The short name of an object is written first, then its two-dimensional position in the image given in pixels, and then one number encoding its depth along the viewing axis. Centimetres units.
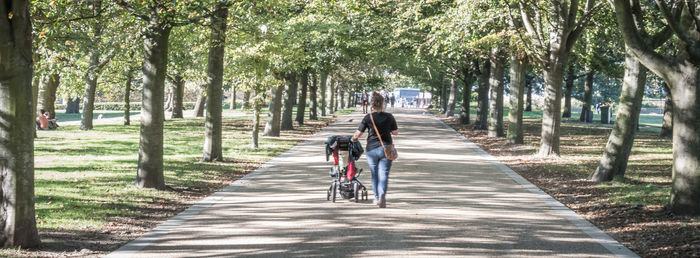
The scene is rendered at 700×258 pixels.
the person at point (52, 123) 3066
